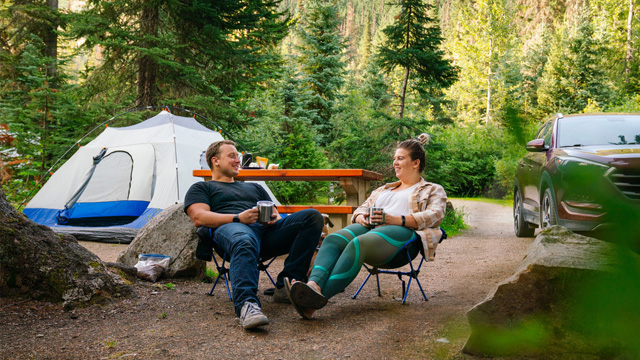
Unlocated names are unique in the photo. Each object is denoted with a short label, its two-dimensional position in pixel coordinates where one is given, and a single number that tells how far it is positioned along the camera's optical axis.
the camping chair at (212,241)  3.44
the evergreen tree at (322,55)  17.94
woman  2.99
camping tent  6.86
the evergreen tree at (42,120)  9.17
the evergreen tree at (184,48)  9.52
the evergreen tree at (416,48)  9.63
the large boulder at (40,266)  3.03
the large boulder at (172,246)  4.17
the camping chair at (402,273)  3.29
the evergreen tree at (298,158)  11.51
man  3.05
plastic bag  3.90
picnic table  4.85
